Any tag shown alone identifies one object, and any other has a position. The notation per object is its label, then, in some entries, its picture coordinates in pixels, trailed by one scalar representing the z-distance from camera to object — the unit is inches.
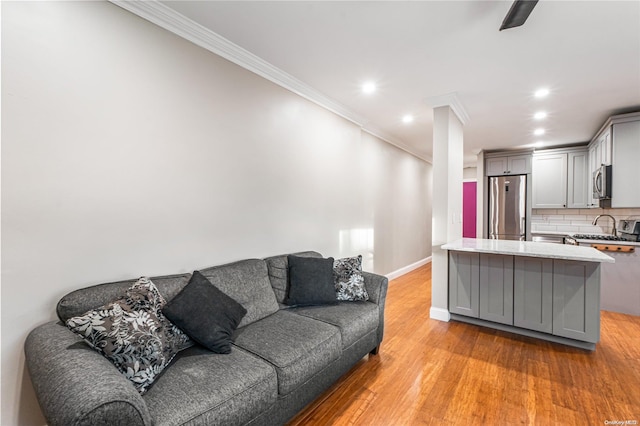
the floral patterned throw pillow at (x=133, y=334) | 51.8
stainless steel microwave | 153.3
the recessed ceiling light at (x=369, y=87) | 121.0
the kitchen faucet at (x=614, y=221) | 183.5
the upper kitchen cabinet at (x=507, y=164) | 229.5
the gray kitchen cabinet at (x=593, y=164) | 183.2
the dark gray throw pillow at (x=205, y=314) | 65.9
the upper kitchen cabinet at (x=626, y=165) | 143.8
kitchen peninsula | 106.6
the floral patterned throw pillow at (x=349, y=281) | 102.3
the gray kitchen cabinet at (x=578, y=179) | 207.6
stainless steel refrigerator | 223.9
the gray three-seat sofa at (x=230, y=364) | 40.8
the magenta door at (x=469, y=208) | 319.3
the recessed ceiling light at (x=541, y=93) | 124.4
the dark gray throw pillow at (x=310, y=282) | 98.4
